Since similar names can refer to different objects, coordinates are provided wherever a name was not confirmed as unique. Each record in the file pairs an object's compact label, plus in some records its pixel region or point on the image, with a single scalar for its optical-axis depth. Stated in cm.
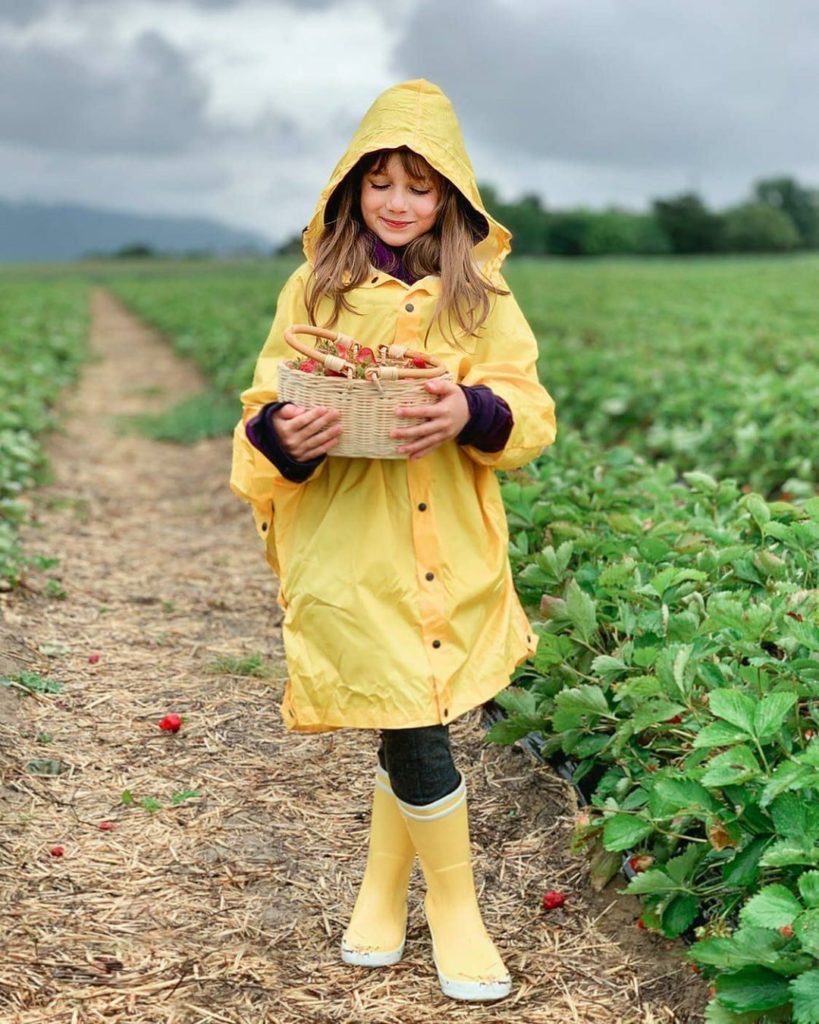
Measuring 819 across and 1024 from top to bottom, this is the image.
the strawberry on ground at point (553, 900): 281
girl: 231
